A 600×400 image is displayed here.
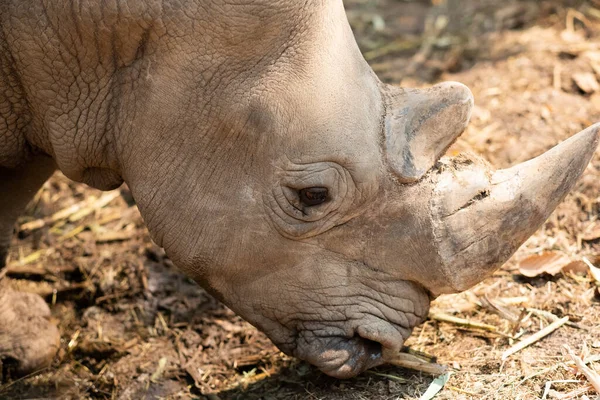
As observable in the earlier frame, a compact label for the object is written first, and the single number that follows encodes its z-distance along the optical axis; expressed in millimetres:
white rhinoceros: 8352
